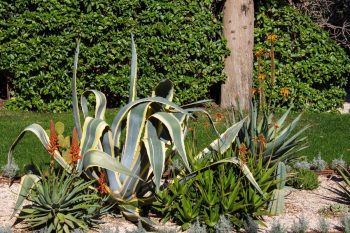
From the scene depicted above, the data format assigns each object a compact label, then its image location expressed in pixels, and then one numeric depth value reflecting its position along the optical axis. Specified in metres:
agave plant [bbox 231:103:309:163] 8.35
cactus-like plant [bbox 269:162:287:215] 7.93
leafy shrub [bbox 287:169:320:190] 8.91
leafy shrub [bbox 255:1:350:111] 16.20
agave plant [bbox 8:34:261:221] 7.11
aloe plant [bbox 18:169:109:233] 6.91
